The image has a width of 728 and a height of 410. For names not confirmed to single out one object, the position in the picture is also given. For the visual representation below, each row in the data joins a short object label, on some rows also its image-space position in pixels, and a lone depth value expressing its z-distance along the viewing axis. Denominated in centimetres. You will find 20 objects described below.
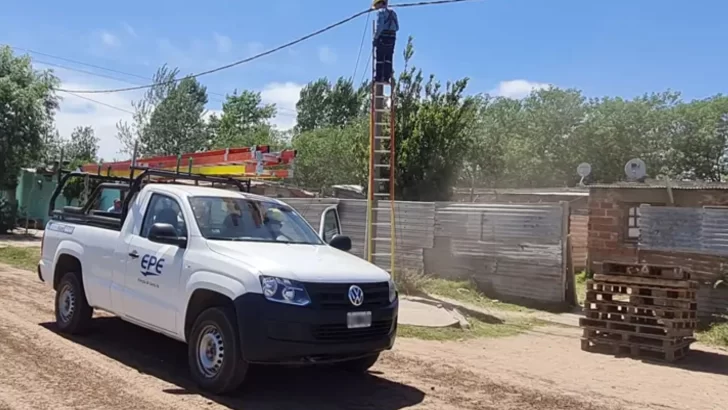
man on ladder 1272
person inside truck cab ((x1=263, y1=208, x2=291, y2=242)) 694
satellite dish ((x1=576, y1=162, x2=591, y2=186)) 2650
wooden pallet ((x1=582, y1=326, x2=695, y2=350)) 885
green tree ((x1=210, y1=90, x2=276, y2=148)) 5658
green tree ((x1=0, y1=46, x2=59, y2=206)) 2553
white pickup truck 554
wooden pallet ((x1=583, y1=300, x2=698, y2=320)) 895
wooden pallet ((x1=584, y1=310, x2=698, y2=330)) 888
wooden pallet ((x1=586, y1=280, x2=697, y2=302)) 902
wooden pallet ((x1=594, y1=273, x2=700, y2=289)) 904
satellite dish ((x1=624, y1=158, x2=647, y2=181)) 1794
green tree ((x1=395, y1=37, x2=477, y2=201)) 2342
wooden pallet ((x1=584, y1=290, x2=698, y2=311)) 896
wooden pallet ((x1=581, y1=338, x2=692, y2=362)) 886
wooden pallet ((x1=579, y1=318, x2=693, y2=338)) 889
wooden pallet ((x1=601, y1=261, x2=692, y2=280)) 912
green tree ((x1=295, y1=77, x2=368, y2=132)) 6369
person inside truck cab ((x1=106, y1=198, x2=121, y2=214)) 863
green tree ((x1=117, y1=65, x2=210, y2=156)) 4656
